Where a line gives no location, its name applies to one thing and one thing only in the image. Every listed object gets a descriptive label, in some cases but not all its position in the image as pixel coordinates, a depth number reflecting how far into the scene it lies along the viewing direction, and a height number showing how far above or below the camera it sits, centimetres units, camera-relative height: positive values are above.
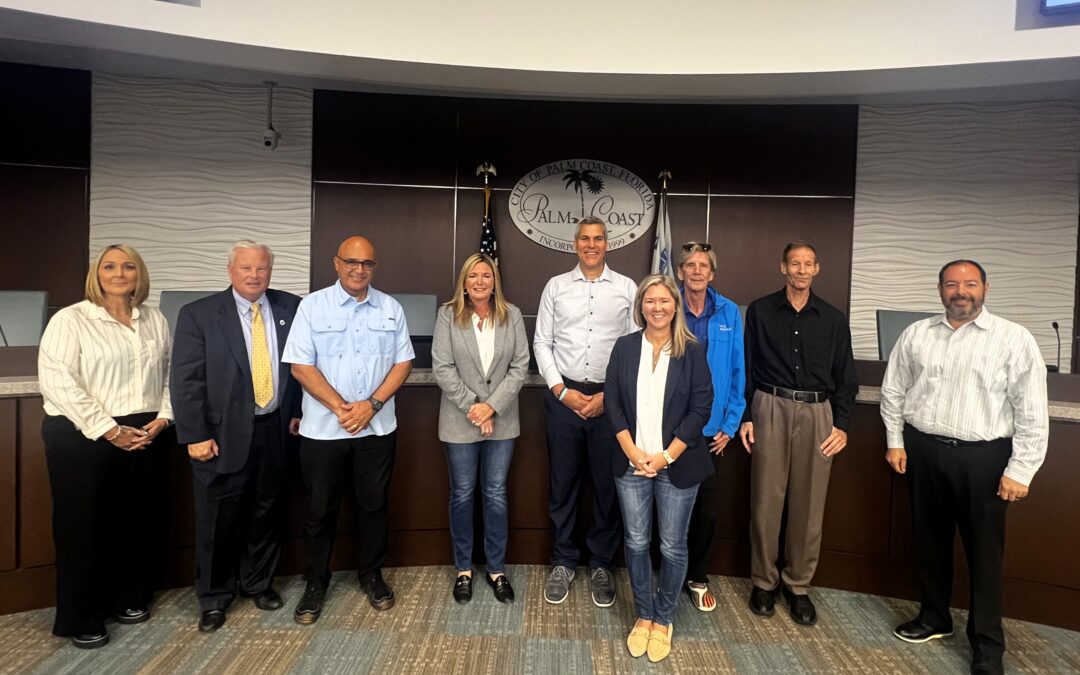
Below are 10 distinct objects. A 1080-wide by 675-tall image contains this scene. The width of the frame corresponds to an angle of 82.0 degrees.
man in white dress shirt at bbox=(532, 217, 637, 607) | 285 -25
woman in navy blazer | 239 -39
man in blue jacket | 271 -5
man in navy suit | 253 -43
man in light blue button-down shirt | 262 -31
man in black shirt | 274 -36
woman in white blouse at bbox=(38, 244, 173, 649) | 237 -43
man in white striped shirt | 234 -34
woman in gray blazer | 276 -28
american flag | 494 +73
